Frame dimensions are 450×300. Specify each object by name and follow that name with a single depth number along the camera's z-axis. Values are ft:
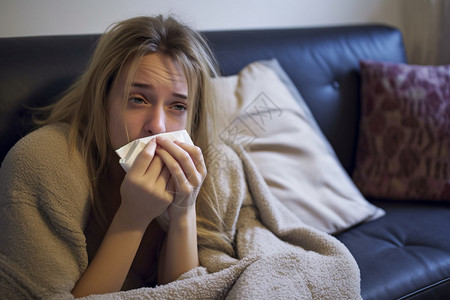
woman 2.85
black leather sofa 3.70
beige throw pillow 4.31
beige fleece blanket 2.77
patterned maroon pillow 5.18
